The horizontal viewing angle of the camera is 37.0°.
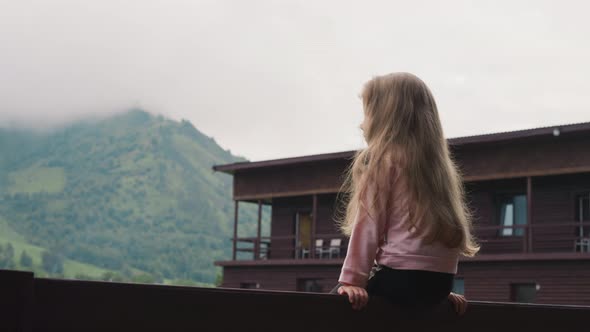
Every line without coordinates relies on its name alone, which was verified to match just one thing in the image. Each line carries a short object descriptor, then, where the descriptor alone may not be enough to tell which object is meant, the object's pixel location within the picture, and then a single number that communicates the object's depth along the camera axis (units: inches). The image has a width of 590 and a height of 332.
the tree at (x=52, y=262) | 4173.2
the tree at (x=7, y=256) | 4126.5
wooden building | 740.6
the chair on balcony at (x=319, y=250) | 938.9
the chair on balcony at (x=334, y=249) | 922.1
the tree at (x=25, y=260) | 4124.0
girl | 97.7
